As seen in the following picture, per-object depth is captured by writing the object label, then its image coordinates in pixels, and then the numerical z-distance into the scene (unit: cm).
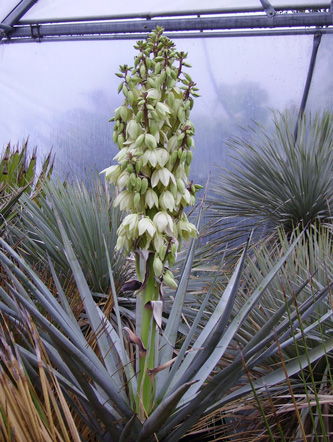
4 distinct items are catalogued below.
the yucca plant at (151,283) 100
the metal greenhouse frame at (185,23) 347
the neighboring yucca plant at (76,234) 203
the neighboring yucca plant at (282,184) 311
